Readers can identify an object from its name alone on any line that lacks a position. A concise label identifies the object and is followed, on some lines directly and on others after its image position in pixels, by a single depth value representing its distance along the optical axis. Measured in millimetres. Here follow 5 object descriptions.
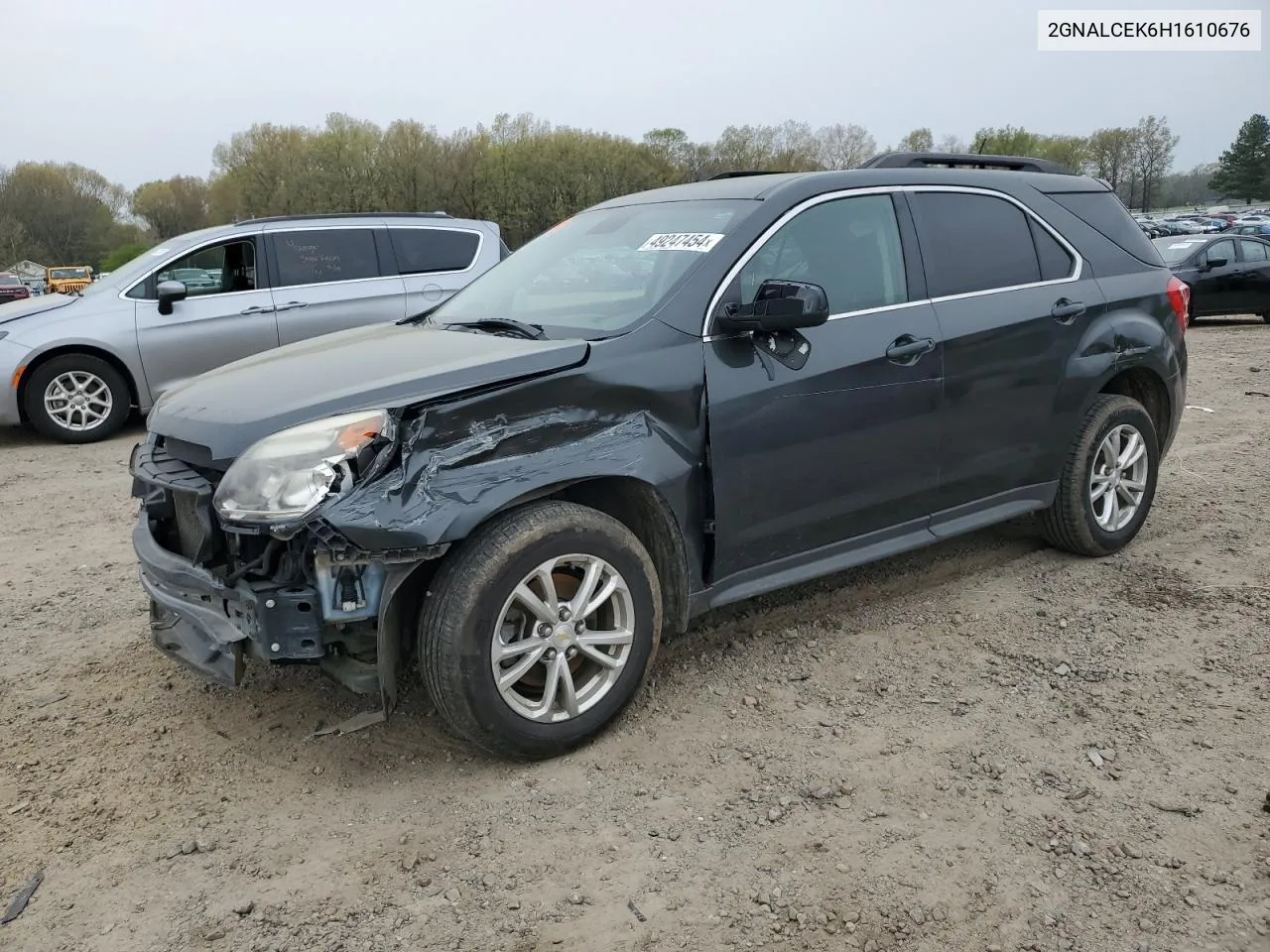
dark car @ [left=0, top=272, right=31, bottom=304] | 35450
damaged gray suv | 2838
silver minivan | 8156
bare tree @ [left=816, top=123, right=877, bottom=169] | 89250
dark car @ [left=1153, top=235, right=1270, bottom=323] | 15328
